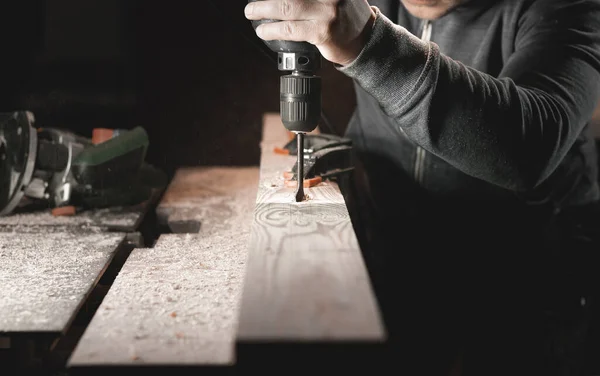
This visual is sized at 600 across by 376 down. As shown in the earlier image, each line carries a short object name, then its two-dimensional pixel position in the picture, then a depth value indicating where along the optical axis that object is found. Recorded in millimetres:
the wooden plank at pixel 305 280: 759
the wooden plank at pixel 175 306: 991
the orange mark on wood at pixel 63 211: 1858
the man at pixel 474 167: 1188
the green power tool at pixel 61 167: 1819
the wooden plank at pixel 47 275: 1156
